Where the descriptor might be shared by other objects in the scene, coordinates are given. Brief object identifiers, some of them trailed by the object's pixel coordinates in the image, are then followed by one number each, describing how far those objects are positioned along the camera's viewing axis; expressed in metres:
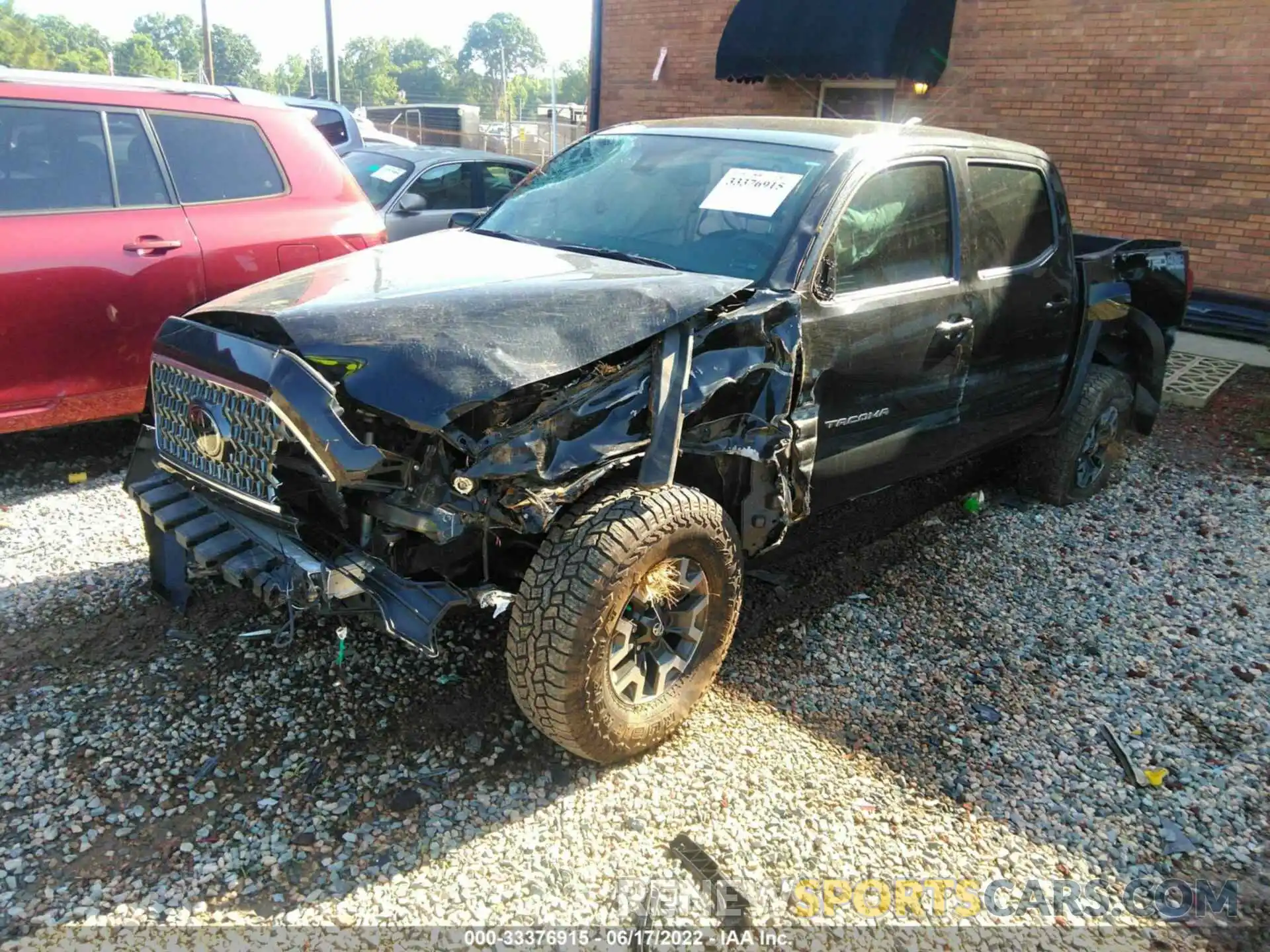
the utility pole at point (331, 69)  21.39
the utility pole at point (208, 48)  38.12
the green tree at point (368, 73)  88.75
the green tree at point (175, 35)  116.81
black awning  9.94
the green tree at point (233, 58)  105.38
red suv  4.07
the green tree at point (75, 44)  67.81
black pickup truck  2.43
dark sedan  7.96
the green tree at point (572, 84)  95.06
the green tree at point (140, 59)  87.19
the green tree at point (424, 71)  111.25
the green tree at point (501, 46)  123.62
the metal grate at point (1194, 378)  7.35
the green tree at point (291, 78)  105.12
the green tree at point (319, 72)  94.59
